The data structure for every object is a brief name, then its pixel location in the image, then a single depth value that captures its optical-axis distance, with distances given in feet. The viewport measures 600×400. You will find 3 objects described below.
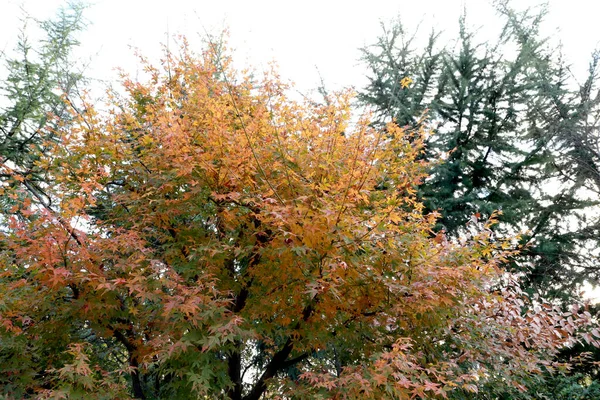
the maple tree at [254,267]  10.55
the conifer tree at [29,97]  22.07
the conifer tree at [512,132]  32.68
